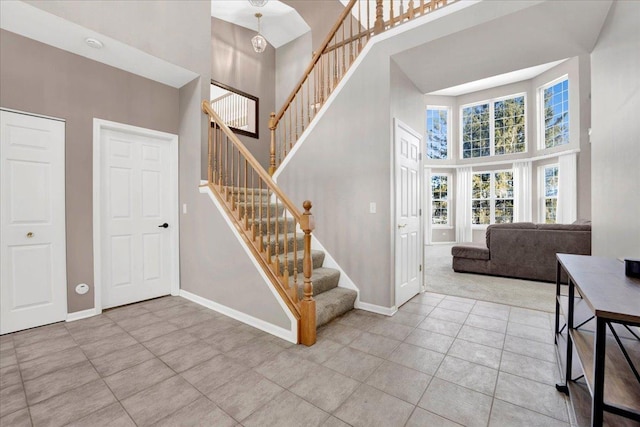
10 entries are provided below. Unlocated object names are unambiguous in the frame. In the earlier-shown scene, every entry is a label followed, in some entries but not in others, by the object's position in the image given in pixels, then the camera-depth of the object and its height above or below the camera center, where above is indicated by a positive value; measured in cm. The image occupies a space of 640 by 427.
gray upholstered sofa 421 -64
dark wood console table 100 -67
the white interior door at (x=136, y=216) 325 -6
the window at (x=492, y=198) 841 +39
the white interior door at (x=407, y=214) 321 -5
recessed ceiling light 276 +169
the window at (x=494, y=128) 821 +253
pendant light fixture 464 +279
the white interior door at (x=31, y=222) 260 -10
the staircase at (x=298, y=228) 243 -19
